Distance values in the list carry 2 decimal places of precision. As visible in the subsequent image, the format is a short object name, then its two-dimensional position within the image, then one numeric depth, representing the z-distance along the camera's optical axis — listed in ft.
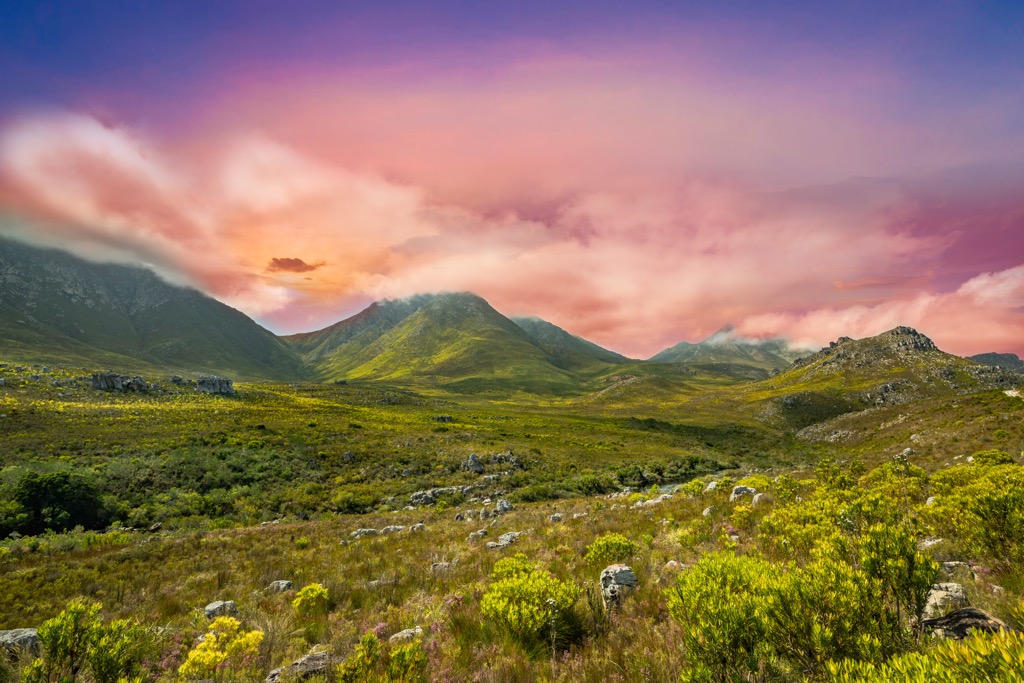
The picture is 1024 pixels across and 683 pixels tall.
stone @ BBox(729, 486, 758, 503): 55.57
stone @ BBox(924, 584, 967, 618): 15.87
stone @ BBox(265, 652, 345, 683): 17.97
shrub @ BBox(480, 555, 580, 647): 17.97
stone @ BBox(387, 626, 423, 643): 20.76
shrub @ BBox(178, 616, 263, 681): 17.17
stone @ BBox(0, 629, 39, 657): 20.53
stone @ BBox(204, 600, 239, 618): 27.84
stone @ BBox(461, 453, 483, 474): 132.05
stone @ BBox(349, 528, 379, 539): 56.68
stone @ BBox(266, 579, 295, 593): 34.27
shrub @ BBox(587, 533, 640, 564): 31.48
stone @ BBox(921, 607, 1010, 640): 11.95
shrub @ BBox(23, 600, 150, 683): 16.57
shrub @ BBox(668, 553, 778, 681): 12.67
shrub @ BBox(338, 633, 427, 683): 14.94
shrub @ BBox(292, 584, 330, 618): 27.58
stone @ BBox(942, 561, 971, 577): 20.47
